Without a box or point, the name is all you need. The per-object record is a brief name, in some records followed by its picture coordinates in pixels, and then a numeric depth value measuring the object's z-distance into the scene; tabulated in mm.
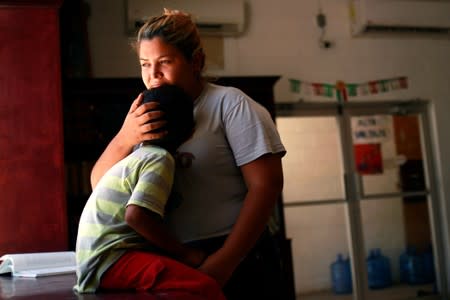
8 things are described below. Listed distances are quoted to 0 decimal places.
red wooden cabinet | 2553
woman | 1084
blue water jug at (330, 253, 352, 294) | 4609
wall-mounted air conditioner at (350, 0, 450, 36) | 4559
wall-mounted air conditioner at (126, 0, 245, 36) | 4086
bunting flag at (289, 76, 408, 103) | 4512
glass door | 4605
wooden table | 887
